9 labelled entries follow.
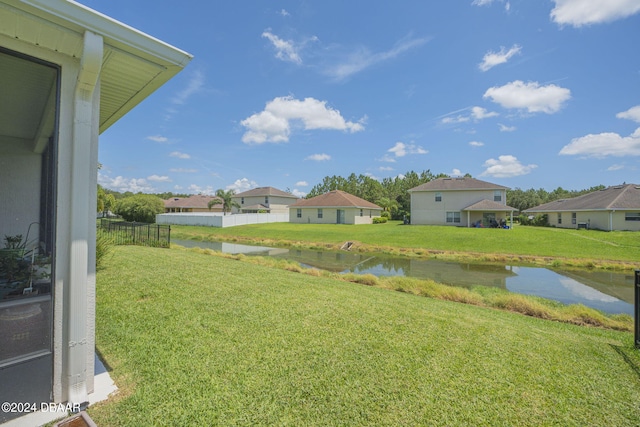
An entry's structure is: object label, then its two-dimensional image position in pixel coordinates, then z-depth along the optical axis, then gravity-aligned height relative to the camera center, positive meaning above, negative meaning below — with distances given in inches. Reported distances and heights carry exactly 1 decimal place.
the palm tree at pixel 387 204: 1747.0 +92.2
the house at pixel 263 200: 1729.7 +123.1
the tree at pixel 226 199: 1697.8 +124.2
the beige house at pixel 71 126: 88.7 +31.8
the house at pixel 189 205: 2103.8 +112.2
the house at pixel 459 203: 1106.7 +63.8
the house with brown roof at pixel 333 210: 1316.4 +44.7
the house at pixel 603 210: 932.0 +27.6
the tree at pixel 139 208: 1421.0 +60.7
